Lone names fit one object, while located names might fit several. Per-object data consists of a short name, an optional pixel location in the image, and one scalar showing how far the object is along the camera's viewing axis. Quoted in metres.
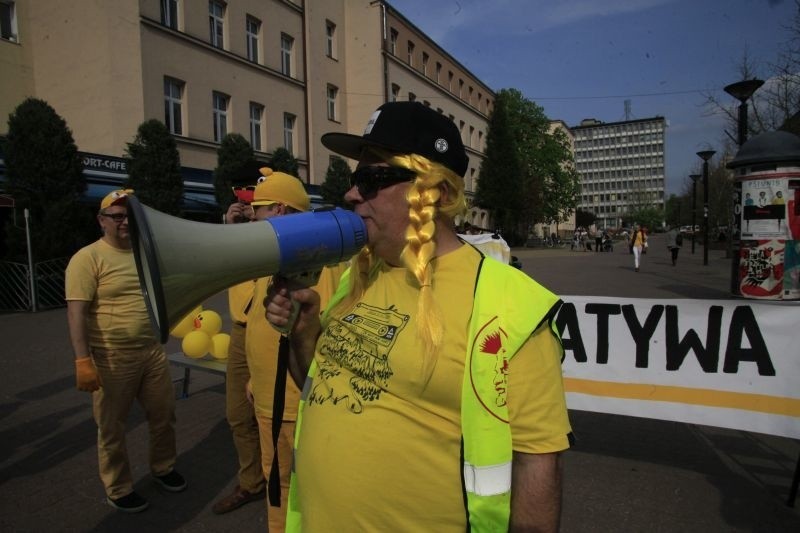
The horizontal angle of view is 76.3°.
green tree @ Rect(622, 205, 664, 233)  88.00
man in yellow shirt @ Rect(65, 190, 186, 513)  3.22
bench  4.97
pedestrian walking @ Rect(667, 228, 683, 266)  21.03
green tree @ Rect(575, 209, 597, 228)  82.38
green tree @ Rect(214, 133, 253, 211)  17.23
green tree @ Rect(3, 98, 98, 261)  11.94
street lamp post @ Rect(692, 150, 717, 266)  20.33
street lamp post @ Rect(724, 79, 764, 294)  8.98
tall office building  102.94
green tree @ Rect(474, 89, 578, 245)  44.25
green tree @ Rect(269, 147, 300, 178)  20.22
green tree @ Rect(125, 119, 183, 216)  14.47
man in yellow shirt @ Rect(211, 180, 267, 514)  3.26
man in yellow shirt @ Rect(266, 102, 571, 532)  1.19
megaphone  1.13
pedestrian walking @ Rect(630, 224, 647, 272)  18.64
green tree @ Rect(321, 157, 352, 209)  23.72
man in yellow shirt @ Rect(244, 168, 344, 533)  2.48
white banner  3.21
